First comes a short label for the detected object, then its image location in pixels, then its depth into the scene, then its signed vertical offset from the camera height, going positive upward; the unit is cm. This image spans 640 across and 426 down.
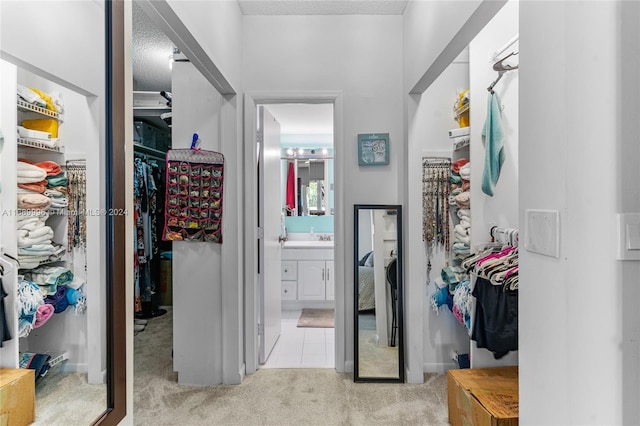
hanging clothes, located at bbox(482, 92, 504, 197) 202 +39
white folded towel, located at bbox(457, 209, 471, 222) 246 -3
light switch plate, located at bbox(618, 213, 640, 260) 78 -6
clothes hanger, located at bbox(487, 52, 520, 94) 191 +81
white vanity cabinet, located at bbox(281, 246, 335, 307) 425 -77
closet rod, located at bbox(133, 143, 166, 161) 394 +74
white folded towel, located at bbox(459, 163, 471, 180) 244 +27
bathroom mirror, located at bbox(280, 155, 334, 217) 487 +34
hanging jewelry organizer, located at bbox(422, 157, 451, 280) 262 +6
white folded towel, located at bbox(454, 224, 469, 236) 247 -14
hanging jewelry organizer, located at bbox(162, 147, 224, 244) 242 +11
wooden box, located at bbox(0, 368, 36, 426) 72 -40
